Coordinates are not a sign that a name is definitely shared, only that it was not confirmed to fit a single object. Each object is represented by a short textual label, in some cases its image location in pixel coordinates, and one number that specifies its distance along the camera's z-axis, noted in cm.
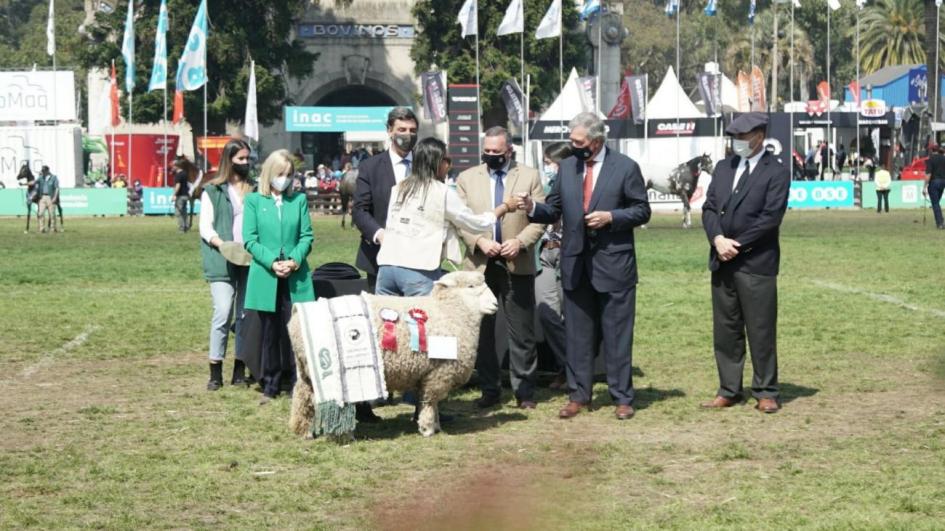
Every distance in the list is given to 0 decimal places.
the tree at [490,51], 6681
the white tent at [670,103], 5372
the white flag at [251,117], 5150
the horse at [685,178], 4016
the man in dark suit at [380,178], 1058
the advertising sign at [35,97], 6078
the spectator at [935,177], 3644
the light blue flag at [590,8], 5581
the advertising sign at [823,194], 5053
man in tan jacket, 1052
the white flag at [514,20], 5350
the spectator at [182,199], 3791
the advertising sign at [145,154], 6025
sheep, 935
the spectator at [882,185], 4575
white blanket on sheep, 918
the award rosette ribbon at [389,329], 925
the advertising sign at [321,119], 5800
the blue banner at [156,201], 5109
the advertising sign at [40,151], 5750
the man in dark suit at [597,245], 1034
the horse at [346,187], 3784
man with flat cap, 1048
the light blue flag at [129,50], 5247
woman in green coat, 1095
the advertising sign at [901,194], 5038
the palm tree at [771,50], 10662
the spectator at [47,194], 3803
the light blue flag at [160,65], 5003
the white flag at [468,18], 5403
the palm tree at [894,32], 10062
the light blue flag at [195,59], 4828
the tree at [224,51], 6297
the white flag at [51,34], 5794
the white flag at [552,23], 5303
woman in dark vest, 1187
